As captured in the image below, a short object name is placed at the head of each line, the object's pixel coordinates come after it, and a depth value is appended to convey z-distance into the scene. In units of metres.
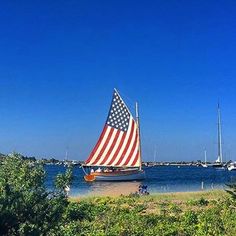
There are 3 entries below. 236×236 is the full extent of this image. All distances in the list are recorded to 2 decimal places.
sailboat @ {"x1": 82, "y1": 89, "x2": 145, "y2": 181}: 45.25
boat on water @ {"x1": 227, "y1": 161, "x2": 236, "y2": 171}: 86.46
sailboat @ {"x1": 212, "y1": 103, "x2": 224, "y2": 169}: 76.27
